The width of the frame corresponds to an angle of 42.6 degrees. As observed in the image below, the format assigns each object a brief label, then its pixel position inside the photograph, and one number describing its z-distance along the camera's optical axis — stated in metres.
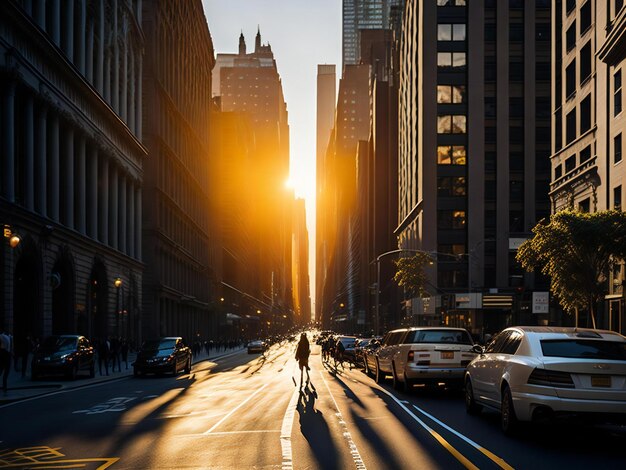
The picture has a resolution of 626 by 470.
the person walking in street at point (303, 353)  28.31
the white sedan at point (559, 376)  11.85
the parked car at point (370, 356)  30.78
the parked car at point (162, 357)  35.69
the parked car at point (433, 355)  21.19
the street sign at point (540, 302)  36.50
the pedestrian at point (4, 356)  24.92
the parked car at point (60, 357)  32.47
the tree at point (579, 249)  34.97
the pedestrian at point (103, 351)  39.25
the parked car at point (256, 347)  77.48
